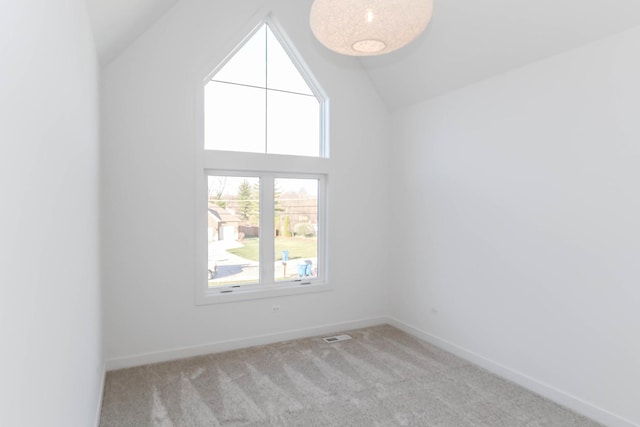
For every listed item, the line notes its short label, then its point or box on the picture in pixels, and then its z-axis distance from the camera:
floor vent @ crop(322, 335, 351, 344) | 3.91
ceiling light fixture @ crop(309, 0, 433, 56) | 1.82
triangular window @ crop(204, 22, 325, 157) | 3.71
